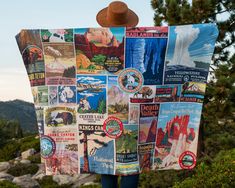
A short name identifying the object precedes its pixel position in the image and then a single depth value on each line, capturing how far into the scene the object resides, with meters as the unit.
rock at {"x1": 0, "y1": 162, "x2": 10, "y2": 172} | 16.47
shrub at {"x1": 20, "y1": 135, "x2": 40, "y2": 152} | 20.05
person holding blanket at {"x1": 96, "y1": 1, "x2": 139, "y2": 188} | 2.95
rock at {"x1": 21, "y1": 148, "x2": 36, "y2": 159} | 18.64
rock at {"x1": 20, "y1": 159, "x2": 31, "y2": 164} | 17.20
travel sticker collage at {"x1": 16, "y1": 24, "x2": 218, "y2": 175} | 2.79
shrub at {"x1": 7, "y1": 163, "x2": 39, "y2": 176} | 15.55
